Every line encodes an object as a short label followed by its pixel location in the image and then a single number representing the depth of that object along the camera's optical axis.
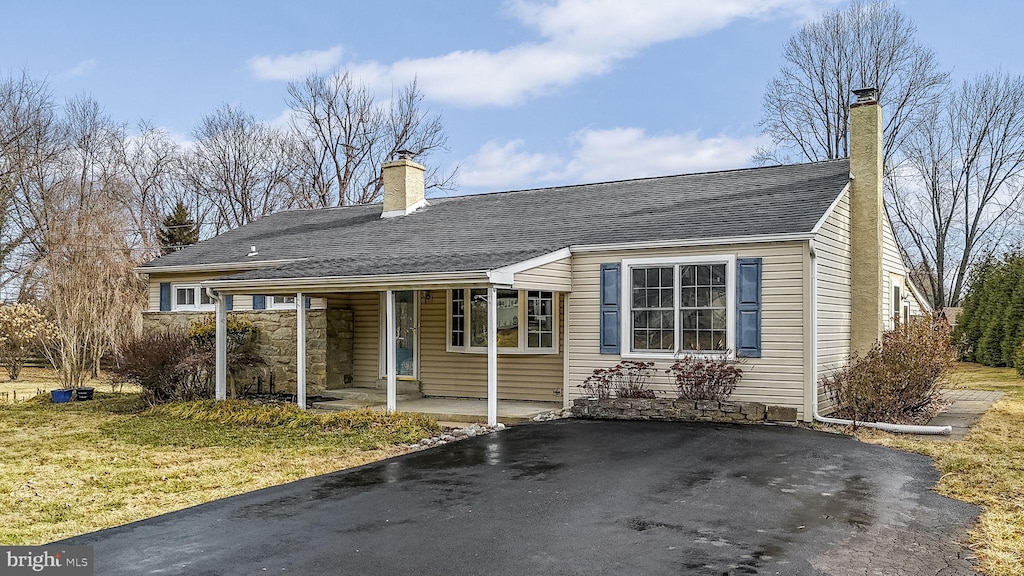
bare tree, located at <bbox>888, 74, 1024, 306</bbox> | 26.84
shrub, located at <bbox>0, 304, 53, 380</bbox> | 18.28
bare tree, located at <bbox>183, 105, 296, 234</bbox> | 31.05
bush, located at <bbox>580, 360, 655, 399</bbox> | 11.35
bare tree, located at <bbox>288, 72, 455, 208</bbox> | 31.28
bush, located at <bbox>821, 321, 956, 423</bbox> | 10.40
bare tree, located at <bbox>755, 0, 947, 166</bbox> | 25.97
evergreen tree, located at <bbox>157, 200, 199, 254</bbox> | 27.69
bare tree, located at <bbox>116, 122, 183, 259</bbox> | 28.52
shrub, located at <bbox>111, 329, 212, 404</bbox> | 13.27
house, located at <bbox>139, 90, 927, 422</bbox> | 10.67
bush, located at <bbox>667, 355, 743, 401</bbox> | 10.68
